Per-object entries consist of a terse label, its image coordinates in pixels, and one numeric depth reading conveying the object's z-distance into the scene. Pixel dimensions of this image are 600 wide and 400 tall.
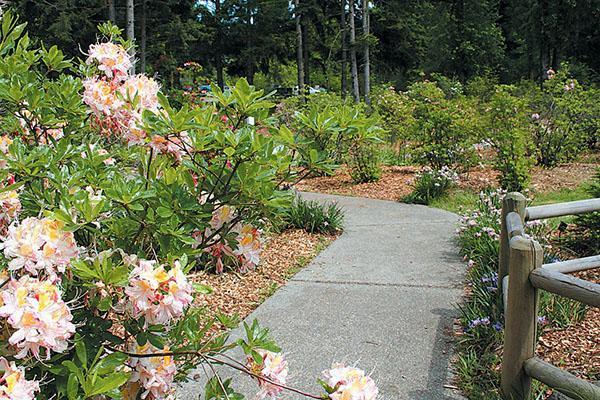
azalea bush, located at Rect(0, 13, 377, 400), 1.27
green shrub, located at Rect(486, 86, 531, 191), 7.65
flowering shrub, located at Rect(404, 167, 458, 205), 8.05
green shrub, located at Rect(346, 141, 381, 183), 9.55
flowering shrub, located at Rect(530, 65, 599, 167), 9.82
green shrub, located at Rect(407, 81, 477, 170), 9.08
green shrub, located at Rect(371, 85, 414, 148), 11.70
